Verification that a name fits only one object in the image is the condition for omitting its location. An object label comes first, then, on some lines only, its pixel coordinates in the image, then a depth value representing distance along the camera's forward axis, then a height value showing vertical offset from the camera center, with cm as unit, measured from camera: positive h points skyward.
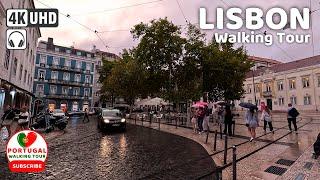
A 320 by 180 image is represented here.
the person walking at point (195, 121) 1134 -165
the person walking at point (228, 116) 962 -111
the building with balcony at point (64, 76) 3694 +479
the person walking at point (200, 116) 1105 -129
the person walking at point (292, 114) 1025 -108
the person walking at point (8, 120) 802 -111
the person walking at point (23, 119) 810 -107
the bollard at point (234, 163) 380 -156
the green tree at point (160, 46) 1953 +584
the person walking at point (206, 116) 1107 -129
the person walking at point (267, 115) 1023 -113
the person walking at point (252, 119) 848 -115
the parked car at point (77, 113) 2781 -279
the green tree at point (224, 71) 1988 +308
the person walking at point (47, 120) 1160 -165
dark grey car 1183 -166
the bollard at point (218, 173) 298 -134
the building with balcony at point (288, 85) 3017 +228
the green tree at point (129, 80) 2260 +229
